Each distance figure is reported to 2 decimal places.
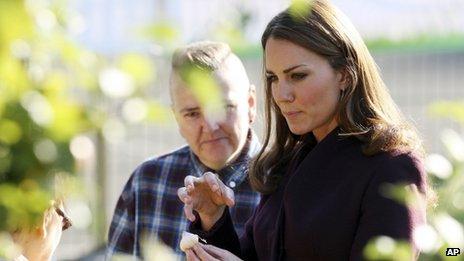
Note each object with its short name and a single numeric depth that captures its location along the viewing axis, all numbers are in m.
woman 6.74
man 7.43
